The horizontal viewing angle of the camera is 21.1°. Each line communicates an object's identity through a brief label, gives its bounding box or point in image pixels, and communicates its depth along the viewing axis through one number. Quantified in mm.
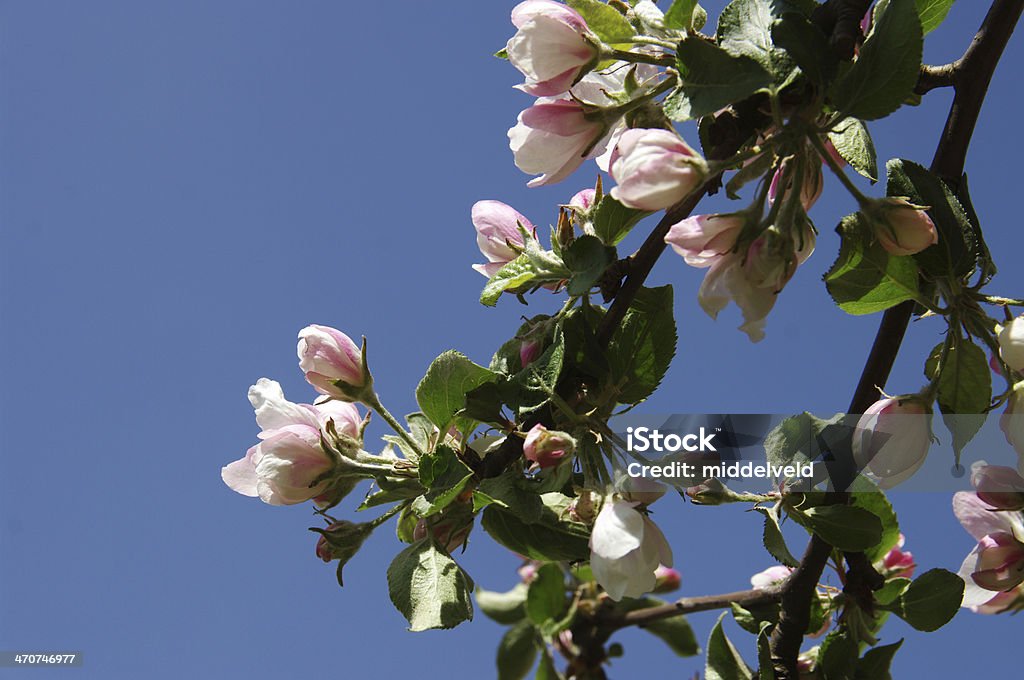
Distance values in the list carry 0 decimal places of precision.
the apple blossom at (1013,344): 694
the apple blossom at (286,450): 724
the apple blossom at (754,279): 681
